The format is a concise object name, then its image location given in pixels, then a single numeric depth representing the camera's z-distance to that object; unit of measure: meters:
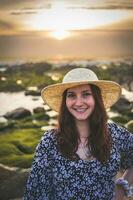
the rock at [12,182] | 1.84
